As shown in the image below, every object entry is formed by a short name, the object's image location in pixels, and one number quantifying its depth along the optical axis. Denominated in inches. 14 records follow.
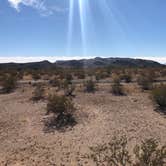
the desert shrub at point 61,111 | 313.8
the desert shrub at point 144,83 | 601.9
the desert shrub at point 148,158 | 124.7
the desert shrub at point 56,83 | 653.3
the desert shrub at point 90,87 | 577.8
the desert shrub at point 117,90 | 535.9
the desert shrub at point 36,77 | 981.9
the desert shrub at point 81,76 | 971.0
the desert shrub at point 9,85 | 627.2
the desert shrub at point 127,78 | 794.0
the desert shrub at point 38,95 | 476.8
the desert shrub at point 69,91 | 515.5
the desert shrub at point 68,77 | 869.4
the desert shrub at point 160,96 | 397.4
